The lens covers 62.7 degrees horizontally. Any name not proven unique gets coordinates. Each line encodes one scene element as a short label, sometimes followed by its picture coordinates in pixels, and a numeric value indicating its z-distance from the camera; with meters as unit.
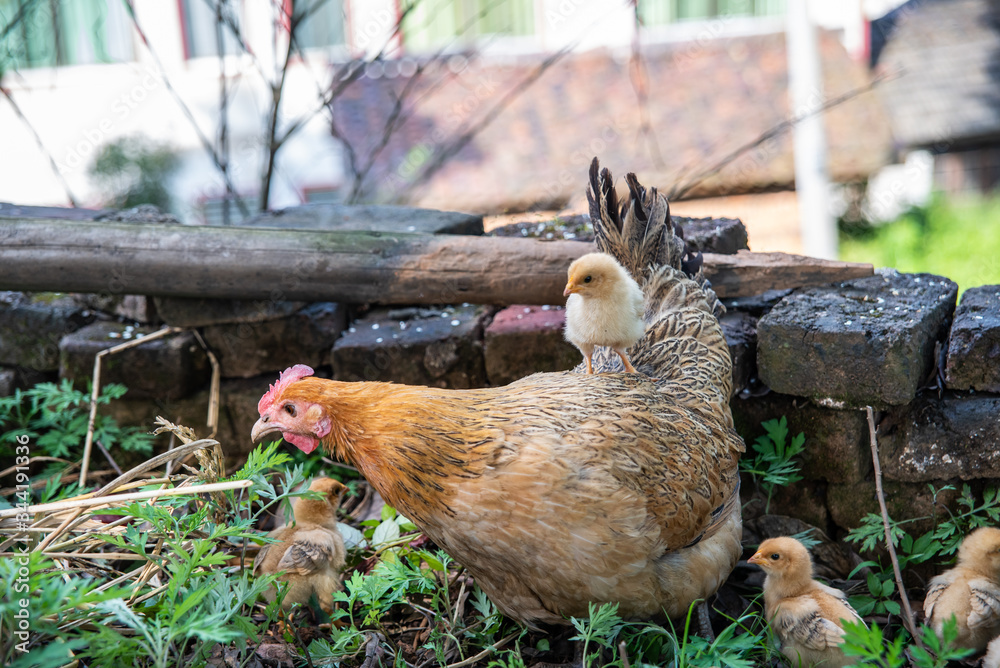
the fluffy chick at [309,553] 2.79
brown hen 2.25
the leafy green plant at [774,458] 3.02
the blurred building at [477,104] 9.09
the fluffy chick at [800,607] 2.48
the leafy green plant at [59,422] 3.46
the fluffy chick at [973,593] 2.51
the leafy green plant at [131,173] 8.77
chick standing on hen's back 2.73
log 3.32
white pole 8.02
